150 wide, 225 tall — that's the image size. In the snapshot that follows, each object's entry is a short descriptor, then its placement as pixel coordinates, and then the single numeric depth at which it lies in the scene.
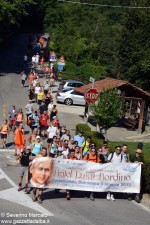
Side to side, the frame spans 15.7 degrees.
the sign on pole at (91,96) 23.04
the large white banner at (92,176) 16.56
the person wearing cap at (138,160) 17.21
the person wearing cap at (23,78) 44.22
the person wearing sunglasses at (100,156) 17.25
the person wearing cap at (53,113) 29.88
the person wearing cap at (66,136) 22.03
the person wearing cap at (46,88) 38.97
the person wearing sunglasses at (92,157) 17.22
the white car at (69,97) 39.72
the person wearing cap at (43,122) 27.06
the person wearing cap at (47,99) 35.41
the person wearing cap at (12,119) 28.34
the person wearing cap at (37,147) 19.27
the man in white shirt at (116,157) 17.38
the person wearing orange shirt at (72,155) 17.03
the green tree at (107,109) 24.67
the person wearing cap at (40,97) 34.97
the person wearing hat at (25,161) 16.95
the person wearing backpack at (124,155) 17.50
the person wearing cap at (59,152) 19.89
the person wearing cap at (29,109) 28.59
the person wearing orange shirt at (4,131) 24.16
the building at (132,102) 32.62
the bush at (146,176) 17.67
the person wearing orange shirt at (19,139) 21.89
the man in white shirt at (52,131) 24.36
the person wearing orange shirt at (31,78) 43.10
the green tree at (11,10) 48.57
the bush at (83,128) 25.60
